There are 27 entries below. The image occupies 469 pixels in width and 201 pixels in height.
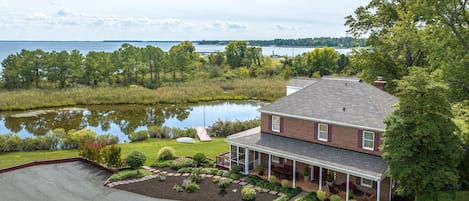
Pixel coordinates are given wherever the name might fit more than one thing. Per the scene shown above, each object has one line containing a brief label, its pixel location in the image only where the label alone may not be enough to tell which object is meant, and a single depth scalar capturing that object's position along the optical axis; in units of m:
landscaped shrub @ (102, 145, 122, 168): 21.95
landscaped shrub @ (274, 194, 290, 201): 17.52
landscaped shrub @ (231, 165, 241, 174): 21.02
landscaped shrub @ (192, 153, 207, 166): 22.62
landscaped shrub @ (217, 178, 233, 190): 19.16
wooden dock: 30.08
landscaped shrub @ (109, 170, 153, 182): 20.69
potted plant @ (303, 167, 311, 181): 19.53
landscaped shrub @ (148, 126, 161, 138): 32.26
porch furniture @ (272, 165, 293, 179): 19.66
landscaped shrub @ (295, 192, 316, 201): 17.35
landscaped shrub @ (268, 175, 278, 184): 19.55
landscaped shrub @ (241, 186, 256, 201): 17.64
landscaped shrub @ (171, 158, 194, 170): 22.30
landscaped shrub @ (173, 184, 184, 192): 18.88
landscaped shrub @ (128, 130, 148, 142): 31.14
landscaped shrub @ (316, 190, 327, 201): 17.30
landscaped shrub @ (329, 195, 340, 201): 16.72
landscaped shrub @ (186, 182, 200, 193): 18.80
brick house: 17.70
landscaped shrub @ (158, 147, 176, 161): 23.86
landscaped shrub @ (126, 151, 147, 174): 21.25
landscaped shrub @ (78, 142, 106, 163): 22.95
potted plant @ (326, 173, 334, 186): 18.42
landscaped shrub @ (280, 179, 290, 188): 18.97
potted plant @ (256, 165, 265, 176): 20.68
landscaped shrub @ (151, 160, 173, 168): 22.70
